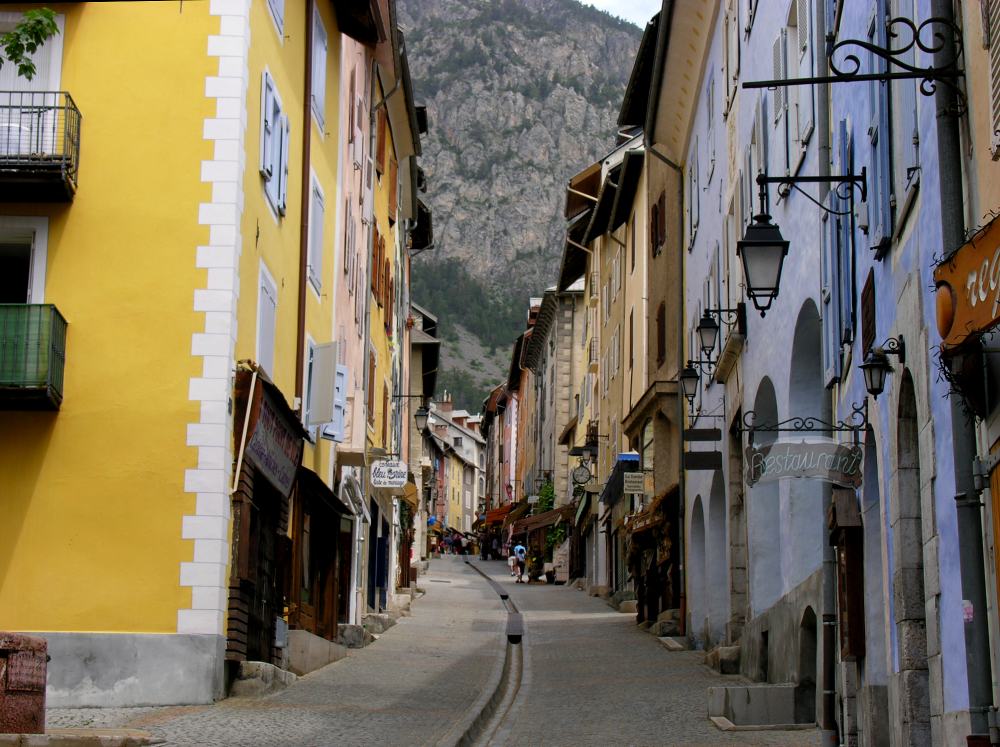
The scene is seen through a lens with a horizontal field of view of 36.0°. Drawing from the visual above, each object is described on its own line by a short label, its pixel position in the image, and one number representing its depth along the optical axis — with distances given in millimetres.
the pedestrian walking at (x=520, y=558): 55791
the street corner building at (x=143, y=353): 16469
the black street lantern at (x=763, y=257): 12648
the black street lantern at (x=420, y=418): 51831
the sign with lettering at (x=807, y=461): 12492
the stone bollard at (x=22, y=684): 11938
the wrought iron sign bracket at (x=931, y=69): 8977
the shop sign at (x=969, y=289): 7621
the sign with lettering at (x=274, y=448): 17969
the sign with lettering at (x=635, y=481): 32969
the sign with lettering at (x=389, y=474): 30562
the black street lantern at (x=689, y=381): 23938
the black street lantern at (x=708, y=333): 21156
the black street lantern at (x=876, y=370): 11414
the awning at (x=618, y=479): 34875
